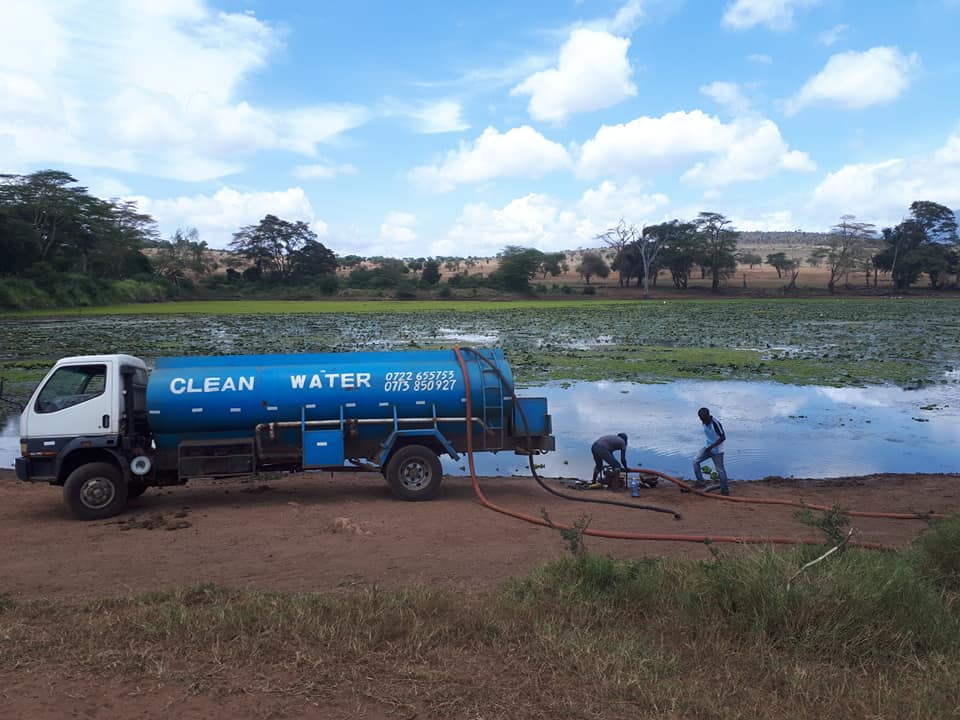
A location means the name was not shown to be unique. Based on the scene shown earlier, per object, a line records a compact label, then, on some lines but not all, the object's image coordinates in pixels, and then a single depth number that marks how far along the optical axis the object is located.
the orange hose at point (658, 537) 9.32
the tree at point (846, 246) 97.56
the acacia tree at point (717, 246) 94.44
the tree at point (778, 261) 101.88
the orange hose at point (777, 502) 10.86
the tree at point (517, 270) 92.19
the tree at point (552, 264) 110.56
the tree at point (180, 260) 92.88
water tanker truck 10.92
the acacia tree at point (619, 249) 101.19
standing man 12.66
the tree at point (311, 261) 97.50
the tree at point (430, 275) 95.34
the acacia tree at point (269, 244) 97.88
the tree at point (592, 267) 108.62
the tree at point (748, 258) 114.06
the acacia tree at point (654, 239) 96.88
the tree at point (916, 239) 93.56
